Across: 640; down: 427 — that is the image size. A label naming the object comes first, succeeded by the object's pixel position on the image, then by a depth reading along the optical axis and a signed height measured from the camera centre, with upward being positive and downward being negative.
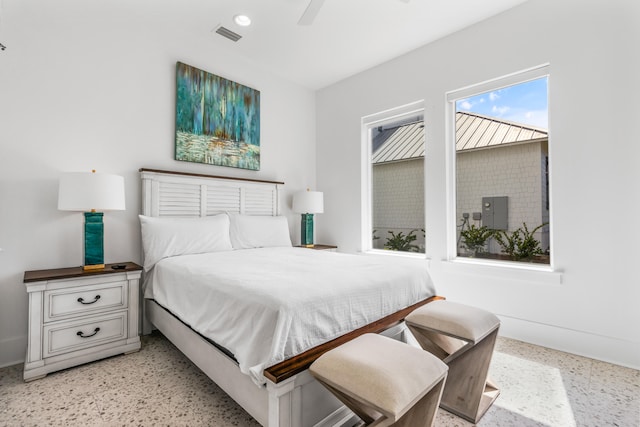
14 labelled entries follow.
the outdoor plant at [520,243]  2.81 -0.24
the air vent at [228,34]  3.13 +1.90
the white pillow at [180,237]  2.62 -0.19
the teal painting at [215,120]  3.19 +1.07
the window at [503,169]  2.78 +0.47
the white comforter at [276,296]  1.40 -0.45
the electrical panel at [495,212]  3.00 +0.05
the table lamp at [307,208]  3.99 +0.11
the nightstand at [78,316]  2.05 -0.72
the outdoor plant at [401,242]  3.68 -0.31
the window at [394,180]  3.62 +0.46
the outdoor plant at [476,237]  3.11 -0.21
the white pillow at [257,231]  3.27 -0.17
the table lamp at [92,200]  2.23 +0.12
